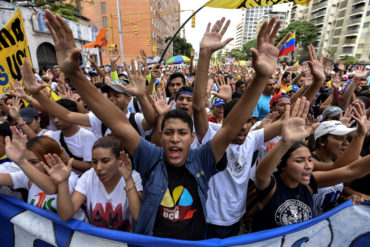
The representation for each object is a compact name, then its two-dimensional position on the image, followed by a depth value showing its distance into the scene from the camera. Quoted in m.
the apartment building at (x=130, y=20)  40.69
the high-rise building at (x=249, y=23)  145.38
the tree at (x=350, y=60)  40.41
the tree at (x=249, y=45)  70.56
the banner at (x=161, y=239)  1.57
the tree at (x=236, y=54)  81.16
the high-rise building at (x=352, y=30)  42.34
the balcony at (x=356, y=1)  43.09
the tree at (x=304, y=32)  56.03
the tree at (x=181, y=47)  57.16
